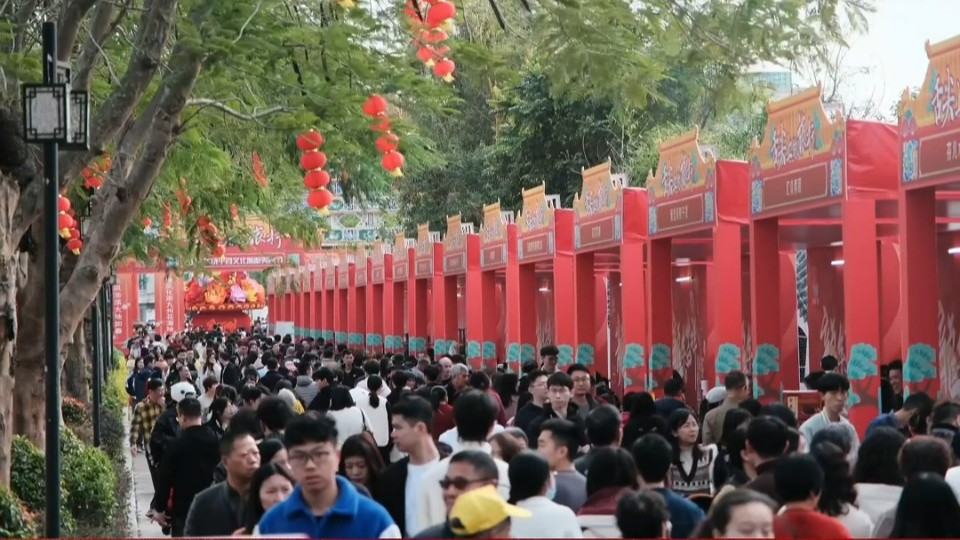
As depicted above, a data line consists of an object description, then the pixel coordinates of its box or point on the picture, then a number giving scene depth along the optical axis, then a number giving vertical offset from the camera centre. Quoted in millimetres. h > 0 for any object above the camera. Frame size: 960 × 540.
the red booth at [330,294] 53781 +1797
